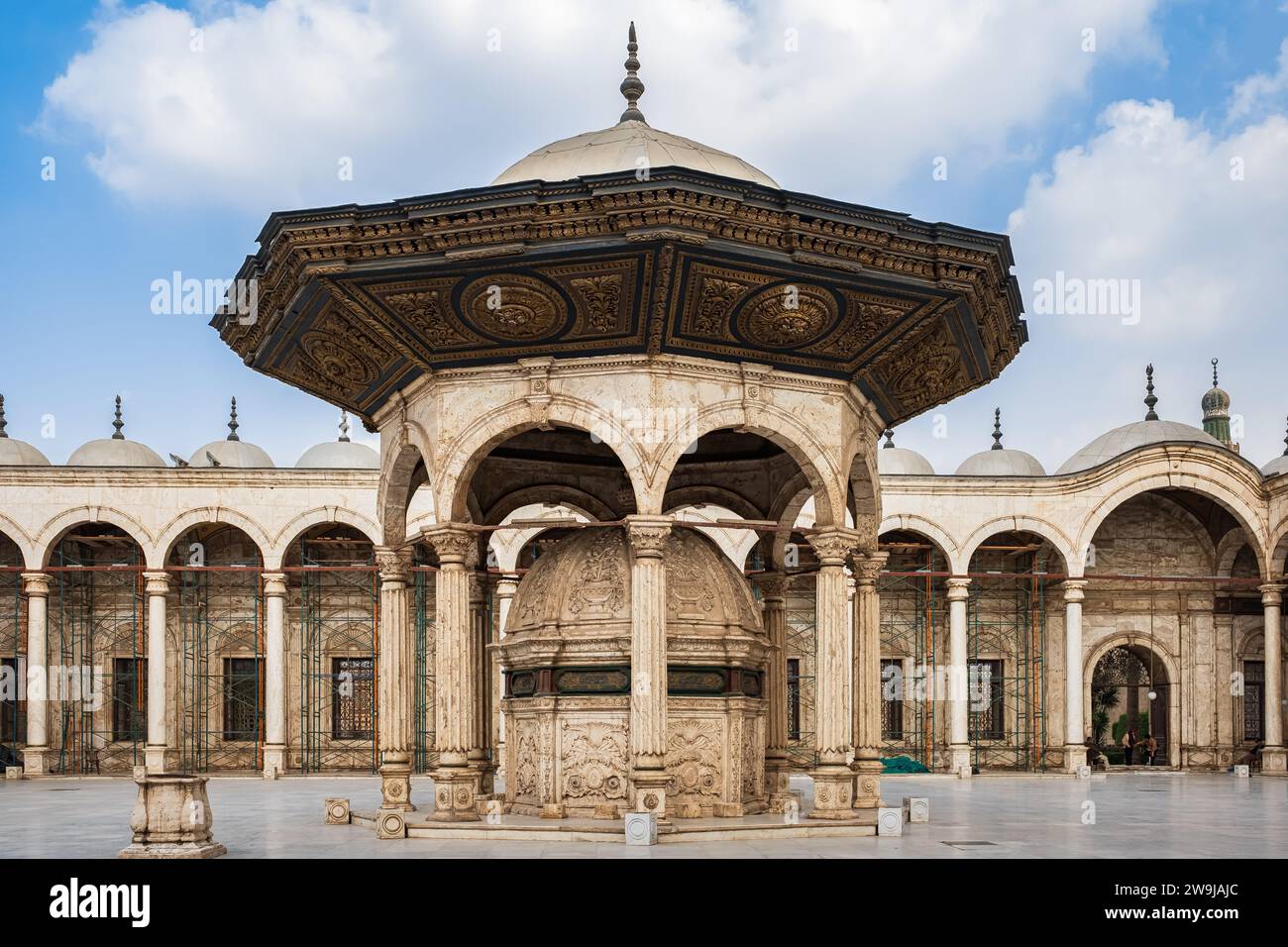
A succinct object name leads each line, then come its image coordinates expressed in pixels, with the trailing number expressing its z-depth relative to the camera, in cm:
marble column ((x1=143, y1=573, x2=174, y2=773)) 2764
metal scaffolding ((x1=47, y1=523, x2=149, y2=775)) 3011
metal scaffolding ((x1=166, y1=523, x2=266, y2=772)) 3081
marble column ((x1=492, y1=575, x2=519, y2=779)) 2602
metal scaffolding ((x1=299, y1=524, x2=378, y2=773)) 3105
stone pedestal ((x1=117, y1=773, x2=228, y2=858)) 979
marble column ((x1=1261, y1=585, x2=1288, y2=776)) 2800
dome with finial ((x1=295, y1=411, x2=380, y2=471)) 3503
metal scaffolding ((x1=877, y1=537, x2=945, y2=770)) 3150
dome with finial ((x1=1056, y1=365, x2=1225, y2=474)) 3284
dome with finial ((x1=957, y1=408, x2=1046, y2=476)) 3569
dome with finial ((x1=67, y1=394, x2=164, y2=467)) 3331
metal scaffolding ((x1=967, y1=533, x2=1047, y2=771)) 3112
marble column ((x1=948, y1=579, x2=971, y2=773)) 2842
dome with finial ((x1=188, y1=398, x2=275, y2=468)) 3575
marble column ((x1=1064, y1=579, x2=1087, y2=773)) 2822
